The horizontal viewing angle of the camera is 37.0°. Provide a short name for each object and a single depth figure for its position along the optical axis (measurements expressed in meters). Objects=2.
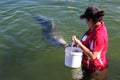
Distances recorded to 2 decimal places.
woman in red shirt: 3.75
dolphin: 5.79
